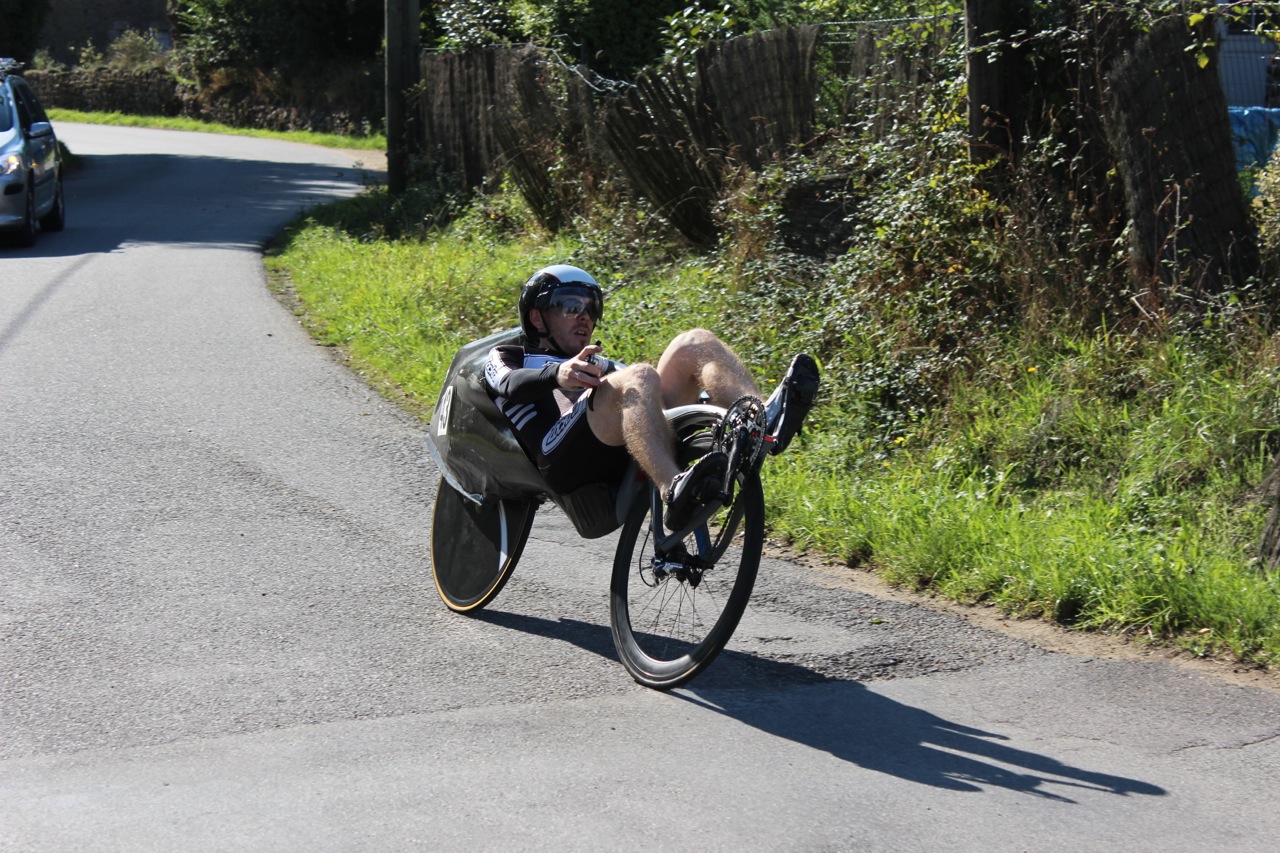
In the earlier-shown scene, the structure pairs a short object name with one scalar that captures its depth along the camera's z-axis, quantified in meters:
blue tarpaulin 8.79
